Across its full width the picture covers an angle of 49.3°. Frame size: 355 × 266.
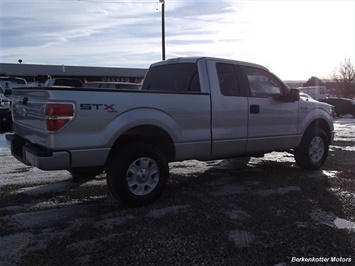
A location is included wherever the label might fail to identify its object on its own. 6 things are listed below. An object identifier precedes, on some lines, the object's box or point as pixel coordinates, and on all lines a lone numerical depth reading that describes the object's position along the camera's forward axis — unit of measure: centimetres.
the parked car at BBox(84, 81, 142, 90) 1417
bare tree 5625
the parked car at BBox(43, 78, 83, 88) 1280
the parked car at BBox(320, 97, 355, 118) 2872
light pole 2494
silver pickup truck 459
